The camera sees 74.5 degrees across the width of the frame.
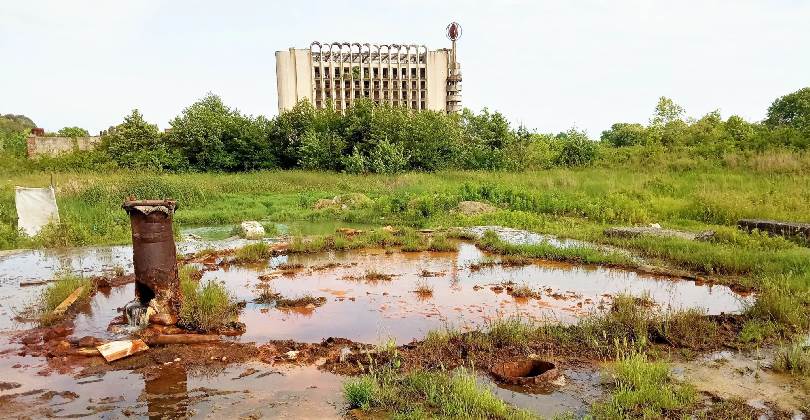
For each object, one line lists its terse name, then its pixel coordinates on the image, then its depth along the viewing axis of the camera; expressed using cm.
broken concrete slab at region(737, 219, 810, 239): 1036
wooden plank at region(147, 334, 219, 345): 604
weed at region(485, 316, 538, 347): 580
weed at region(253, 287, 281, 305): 784
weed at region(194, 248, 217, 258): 1102
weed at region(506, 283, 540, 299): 812
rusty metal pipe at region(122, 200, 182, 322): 641
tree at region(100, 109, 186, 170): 2848
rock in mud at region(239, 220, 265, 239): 1360
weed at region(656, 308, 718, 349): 580
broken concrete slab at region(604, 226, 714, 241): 1136
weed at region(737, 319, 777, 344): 586
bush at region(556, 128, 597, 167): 2648
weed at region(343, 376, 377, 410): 453
